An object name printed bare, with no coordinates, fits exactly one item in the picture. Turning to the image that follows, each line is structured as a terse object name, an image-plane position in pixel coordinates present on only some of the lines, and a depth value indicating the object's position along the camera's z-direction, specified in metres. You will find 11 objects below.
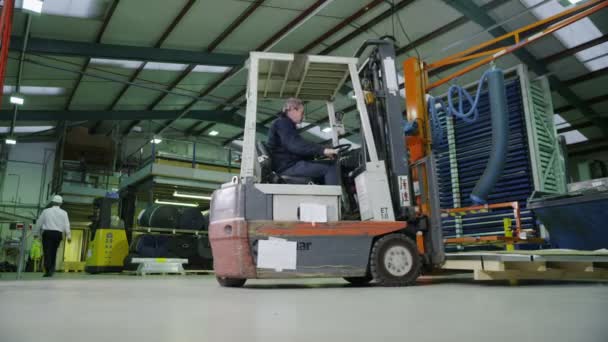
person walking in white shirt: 9.34
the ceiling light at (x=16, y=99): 12.87
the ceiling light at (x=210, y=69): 12.83
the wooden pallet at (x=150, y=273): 9.58
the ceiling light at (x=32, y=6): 7.85
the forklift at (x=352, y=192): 3.80
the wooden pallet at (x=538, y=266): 3.77
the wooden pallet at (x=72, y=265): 16.13
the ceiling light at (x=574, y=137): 17.62
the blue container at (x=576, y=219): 4.80
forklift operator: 4.16
